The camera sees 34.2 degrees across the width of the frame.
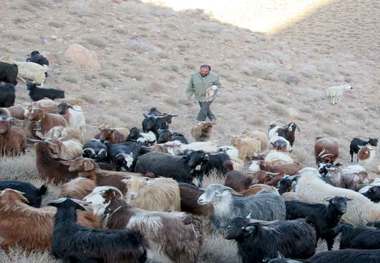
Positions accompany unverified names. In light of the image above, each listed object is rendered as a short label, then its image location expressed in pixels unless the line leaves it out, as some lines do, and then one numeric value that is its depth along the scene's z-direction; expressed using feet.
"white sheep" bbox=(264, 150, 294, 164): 39.96
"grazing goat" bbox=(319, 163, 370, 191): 37.47
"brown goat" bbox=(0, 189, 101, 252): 21.38
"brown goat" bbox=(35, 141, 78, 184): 30.04
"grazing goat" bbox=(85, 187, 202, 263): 21.09
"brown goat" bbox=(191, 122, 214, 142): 48.08
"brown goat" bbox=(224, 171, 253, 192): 32.94
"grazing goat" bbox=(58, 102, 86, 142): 41.55
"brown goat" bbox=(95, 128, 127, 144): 40.50
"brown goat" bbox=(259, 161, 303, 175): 37.37
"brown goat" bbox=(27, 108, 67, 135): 38.52
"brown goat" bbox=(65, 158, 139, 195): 27.73
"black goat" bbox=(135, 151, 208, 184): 33.19
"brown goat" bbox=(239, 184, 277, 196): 29.68
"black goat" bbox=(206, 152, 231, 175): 37.29
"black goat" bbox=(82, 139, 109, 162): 34.60
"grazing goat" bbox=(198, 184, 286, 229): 25.62
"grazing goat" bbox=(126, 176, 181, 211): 25.50
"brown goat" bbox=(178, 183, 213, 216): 27.12
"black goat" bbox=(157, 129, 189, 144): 43.14
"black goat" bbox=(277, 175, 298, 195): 32.83
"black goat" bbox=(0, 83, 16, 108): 43.96
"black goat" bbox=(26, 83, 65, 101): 49.34
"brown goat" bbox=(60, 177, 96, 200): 25.59
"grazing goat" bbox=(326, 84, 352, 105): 80.69
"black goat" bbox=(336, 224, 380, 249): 22.95
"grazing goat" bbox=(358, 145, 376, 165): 51.34
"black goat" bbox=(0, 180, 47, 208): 25.38
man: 54.85
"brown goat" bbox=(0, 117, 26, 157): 34.30
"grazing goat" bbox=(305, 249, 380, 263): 18.41
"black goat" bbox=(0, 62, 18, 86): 50.55
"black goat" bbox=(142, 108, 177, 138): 45.96
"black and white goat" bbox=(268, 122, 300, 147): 50.70
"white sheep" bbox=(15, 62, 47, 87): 54.65
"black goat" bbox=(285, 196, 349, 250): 26.55
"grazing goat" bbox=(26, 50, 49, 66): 59.06
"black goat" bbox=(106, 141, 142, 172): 34.60
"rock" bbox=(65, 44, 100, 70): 68.18
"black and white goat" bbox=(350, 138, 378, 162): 52.95
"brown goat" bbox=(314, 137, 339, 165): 46.96
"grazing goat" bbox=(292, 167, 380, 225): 30.48
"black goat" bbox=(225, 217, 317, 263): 21.56
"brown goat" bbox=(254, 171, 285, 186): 34.04
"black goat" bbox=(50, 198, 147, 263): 19.34
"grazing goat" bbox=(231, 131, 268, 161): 44.39
